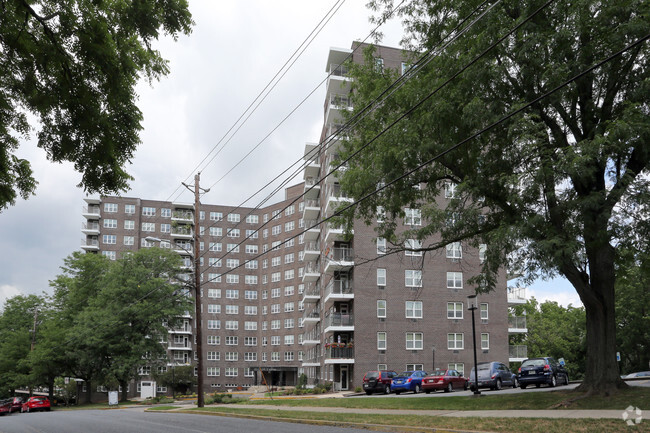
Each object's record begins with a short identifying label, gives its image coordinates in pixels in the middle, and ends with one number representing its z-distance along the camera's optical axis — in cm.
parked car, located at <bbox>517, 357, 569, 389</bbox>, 2838
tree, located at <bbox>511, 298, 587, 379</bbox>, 7644
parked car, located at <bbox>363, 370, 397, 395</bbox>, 3825
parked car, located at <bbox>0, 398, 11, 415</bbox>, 4762
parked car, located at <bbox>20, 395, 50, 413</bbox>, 4944
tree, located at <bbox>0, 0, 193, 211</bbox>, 1002
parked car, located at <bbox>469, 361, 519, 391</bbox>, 3108
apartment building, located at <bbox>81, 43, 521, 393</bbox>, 5044
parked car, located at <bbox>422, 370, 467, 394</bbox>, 3406
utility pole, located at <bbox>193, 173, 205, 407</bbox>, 3033
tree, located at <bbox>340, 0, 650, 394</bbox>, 1605
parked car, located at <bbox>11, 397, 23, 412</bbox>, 5030
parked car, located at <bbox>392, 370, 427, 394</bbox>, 3612
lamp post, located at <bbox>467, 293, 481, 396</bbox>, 2336
